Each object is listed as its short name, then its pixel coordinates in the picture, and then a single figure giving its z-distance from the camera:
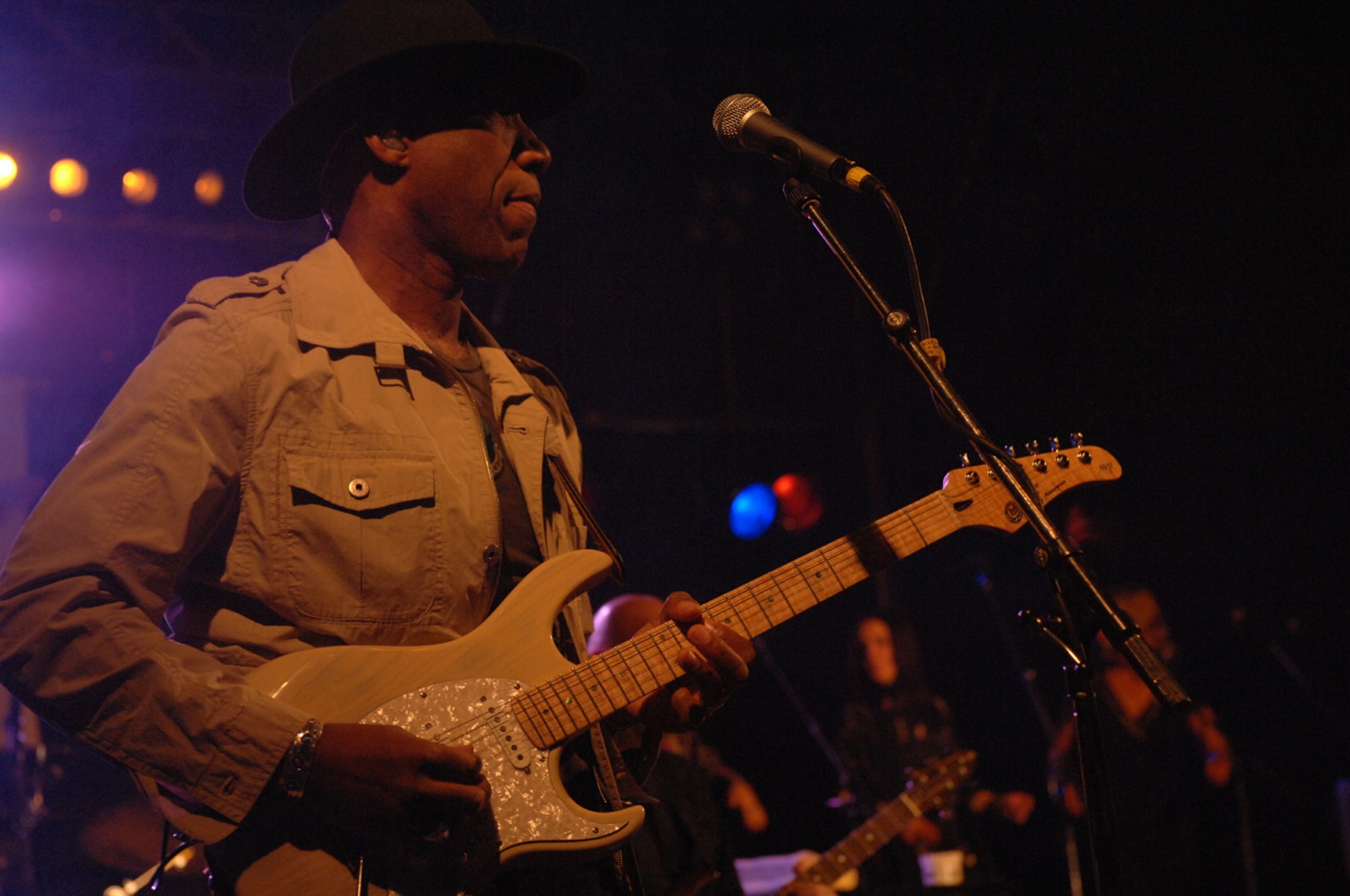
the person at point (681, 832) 3.47
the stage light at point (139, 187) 7.43
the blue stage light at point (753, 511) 10.03
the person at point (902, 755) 6.64
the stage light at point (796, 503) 10.09
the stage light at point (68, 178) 7.14
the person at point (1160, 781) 6.93
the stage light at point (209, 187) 7.66
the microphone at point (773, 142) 2.34
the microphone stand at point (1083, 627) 1.78
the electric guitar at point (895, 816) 5.39
